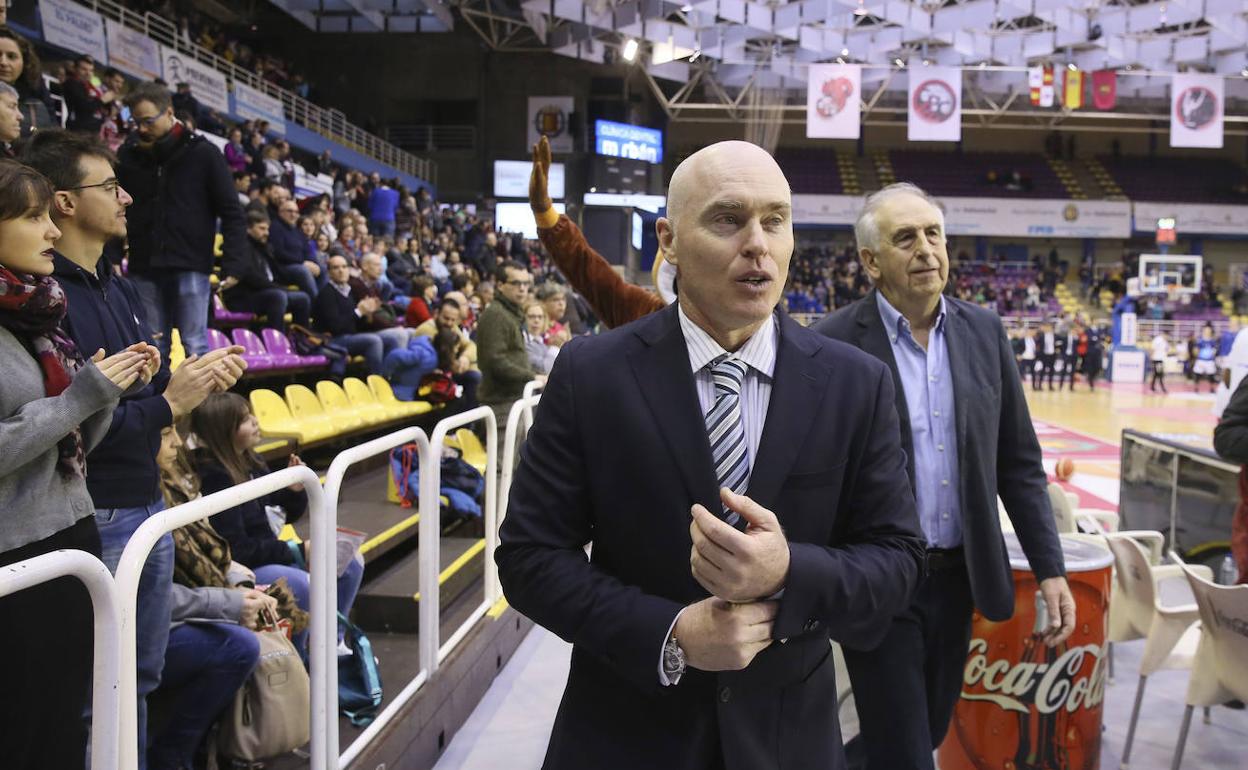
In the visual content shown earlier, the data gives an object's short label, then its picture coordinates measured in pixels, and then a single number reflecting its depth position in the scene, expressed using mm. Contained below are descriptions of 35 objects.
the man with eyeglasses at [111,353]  2070
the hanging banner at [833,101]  18375
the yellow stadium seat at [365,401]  6375
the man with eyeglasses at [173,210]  4023
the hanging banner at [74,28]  11531
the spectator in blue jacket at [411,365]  6777
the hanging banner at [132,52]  12719
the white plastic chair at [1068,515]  4188
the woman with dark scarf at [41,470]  1634
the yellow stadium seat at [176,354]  4992
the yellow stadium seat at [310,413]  5508
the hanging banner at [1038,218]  32906
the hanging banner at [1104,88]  20812
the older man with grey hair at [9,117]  3088
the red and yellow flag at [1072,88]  20828
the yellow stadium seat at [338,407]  5961
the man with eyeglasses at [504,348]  5121
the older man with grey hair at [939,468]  2137
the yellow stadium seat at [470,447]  5719
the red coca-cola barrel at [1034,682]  2635
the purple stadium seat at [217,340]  5824
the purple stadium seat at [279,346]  6582
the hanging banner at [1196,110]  19469
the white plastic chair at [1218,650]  2766
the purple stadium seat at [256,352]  6120
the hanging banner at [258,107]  16109
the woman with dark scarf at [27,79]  4078
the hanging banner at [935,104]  19125
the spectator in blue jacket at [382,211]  15062
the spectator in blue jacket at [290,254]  7473
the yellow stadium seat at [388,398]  6776
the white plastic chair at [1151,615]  3338
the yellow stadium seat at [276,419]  5193
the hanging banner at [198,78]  14031
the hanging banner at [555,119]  26094
